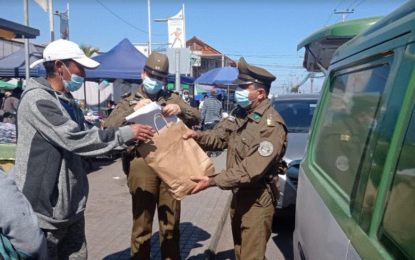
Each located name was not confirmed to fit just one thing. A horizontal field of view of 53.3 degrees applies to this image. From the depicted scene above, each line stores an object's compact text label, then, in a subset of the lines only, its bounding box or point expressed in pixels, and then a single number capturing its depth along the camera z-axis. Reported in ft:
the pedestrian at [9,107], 40.22
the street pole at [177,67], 25.70
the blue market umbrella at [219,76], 51.93
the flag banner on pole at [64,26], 49.74
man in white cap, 8.06
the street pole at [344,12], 118.42
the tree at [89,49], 94.96
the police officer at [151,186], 11.93
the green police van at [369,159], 4.45
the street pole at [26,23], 30.58
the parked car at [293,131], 17.76
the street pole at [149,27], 92.02
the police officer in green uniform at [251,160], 9.48
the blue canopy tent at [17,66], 36.27
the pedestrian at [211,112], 43.11
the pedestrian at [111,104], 50.61
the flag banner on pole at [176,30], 39.22
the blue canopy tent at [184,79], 42.21
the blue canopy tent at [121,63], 36.14
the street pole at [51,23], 61.46
